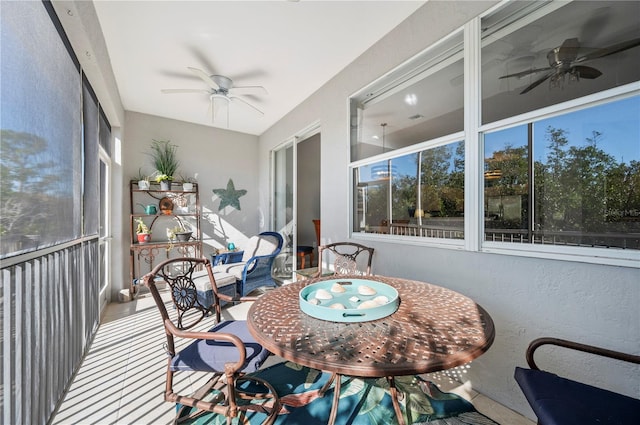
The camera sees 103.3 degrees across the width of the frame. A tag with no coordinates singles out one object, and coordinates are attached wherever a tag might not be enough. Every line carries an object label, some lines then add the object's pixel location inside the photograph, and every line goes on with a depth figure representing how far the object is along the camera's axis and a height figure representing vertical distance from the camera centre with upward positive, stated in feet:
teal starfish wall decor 17.26 +1.25
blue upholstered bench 10.14 -3.02
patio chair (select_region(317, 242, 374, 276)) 8.92 -1.75
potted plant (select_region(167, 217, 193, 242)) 14.51 -1.10
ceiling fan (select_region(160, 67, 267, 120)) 10.34 +5.57
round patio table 2.88 -1.68
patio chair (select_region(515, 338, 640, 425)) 3.11 -2.53
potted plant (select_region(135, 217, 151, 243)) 13.78 -1.06
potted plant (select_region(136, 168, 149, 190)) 13.92 +1.89
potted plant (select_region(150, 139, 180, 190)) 14.55 +3.28
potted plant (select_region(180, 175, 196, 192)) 15.33 +1.87
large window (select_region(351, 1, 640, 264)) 4.51 +1.74
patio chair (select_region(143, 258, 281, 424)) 4.09 -2.63
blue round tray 3.84 -1.53
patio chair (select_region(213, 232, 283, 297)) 11.41 -2.53
